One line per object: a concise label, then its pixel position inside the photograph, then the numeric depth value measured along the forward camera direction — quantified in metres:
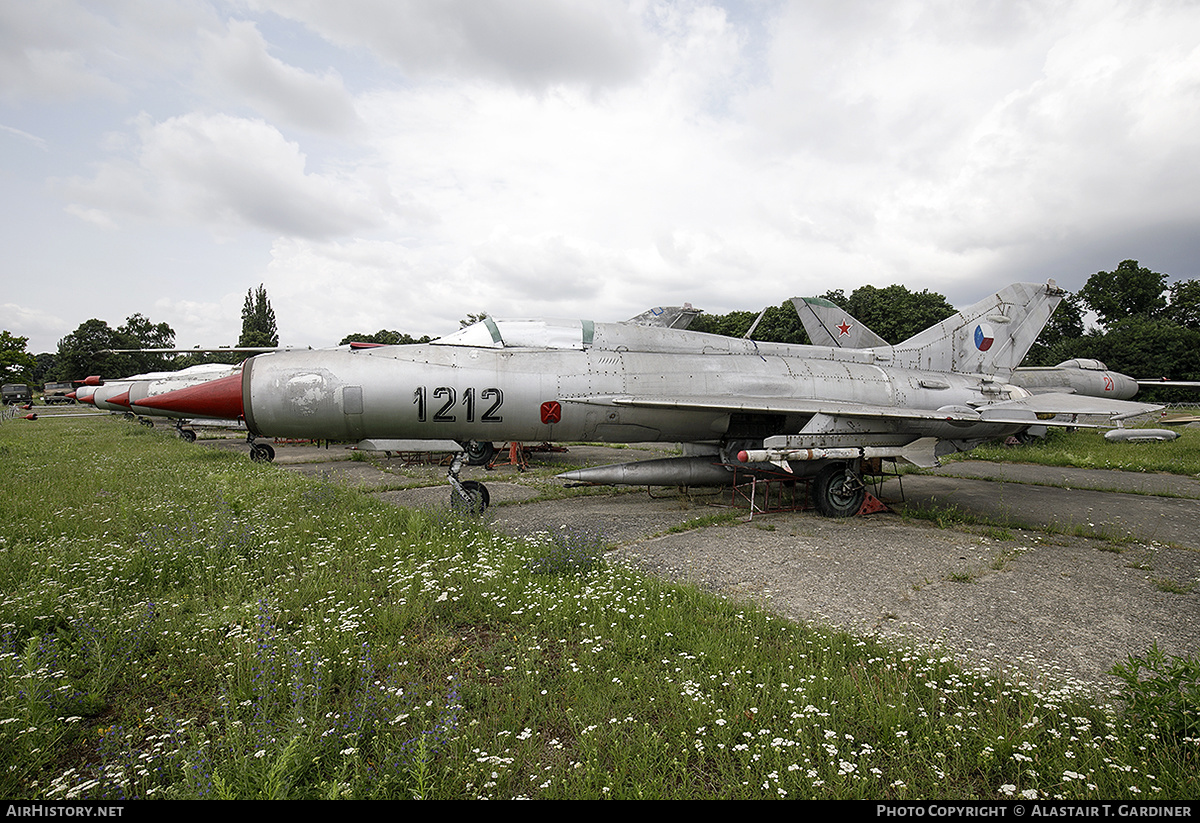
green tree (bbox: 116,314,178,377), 78.25
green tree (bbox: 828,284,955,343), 41.09
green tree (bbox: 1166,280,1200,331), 49.81
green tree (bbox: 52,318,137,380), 69.88
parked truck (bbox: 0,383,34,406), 71.62
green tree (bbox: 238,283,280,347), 75.87
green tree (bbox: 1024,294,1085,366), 54.59
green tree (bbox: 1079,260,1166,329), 52.75
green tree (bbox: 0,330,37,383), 52.31
